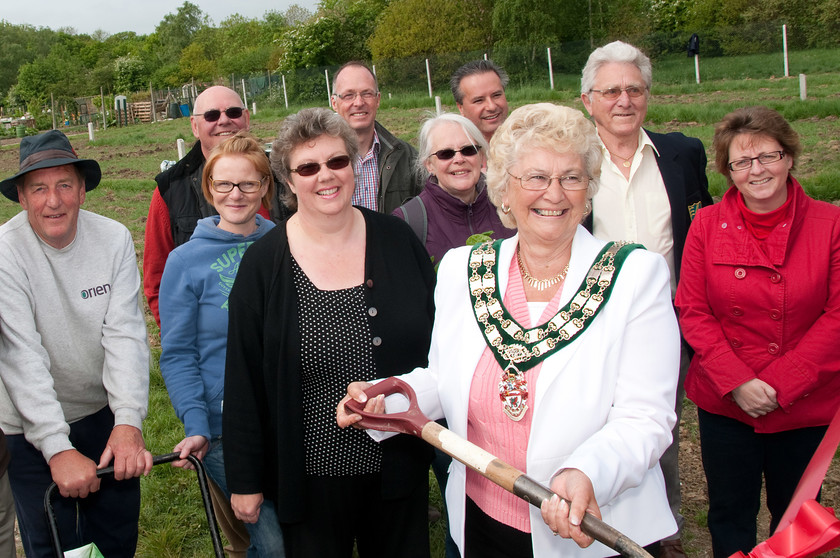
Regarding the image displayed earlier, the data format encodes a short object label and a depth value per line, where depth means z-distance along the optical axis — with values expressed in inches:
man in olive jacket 182.2
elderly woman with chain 86.2
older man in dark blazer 141.9
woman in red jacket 117.6
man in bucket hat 115.0
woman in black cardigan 108.6
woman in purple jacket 143.9
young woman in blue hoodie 123.8
